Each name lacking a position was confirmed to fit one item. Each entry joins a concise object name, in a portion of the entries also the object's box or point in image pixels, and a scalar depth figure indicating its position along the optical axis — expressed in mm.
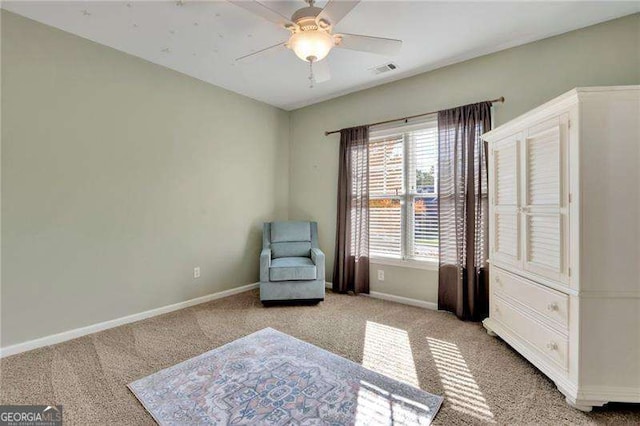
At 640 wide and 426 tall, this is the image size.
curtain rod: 2822
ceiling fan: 1722
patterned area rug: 1581
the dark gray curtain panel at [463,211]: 2889
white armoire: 1656
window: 3316
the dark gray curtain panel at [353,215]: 3748
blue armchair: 3326
